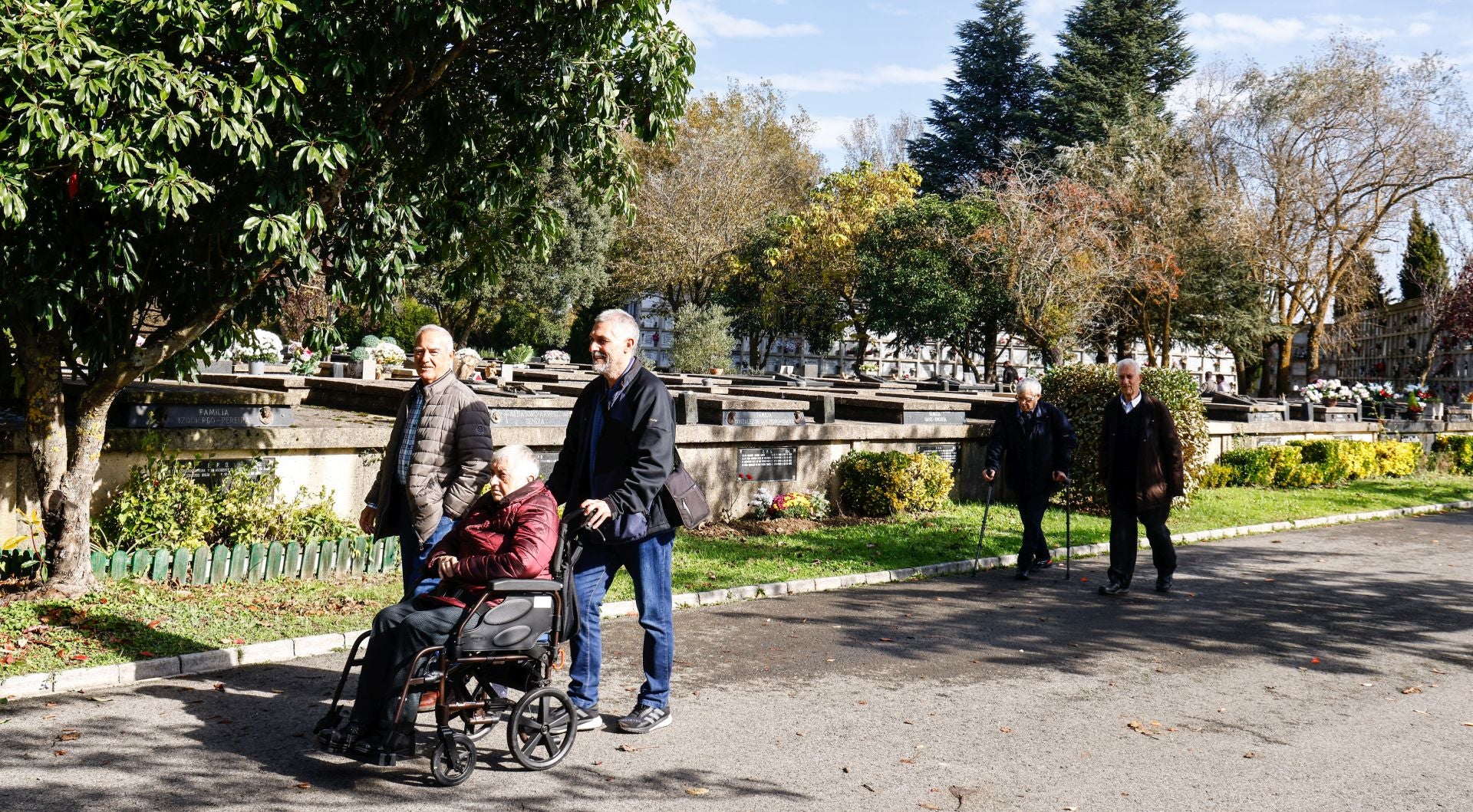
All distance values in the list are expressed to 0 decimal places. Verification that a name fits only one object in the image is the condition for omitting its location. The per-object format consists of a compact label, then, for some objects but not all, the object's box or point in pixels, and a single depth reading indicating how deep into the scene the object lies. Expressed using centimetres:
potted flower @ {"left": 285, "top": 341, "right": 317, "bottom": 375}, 1872
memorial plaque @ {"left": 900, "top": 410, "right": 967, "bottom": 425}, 1492
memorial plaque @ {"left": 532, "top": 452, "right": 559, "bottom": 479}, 1081
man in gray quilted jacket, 578
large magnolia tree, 606
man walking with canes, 988
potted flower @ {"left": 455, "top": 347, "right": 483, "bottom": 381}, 1120
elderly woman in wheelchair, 457
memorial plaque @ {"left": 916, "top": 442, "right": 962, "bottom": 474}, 1445
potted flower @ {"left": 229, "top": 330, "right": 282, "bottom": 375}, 1670
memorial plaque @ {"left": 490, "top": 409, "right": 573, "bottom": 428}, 1119
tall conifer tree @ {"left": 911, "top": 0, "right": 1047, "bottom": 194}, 5006
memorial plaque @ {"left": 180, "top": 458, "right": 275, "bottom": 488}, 858
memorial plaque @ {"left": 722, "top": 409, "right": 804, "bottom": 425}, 1291
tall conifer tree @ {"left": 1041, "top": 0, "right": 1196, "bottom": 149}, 4569
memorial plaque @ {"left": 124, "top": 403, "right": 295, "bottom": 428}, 838
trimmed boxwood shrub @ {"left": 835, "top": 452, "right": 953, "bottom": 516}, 1308
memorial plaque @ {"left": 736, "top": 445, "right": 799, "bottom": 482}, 1249
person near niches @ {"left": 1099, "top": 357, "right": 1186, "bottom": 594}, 923
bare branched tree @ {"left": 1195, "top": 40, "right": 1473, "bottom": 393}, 3500
